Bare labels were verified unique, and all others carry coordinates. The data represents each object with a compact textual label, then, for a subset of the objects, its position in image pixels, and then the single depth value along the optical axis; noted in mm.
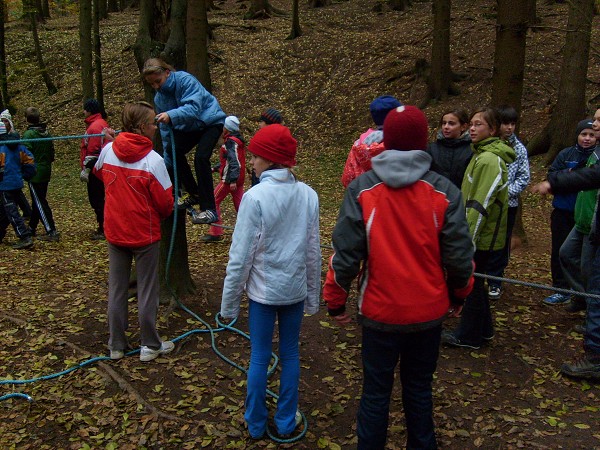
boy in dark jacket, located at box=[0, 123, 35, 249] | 8070
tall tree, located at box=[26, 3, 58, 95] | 19514
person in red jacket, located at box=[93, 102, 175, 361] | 4297
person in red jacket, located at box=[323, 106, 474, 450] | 2779
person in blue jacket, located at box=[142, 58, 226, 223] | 4578
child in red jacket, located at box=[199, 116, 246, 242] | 8016
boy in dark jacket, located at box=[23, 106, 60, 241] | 8484
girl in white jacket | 3373
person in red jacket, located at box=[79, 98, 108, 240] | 8352
